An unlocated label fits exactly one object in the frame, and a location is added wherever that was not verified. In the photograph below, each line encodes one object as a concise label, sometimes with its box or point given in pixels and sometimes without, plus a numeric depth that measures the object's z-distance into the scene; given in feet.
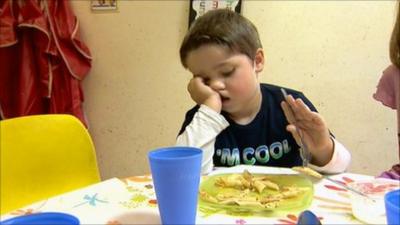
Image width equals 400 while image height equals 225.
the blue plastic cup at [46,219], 1.58
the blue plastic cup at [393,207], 1.68
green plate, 2.23
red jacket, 6.42
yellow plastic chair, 3.36
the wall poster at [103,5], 6.77
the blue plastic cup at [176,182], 1.85
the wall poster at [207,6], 6.21
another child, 3.73
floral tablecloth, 2.16
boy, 3.51
